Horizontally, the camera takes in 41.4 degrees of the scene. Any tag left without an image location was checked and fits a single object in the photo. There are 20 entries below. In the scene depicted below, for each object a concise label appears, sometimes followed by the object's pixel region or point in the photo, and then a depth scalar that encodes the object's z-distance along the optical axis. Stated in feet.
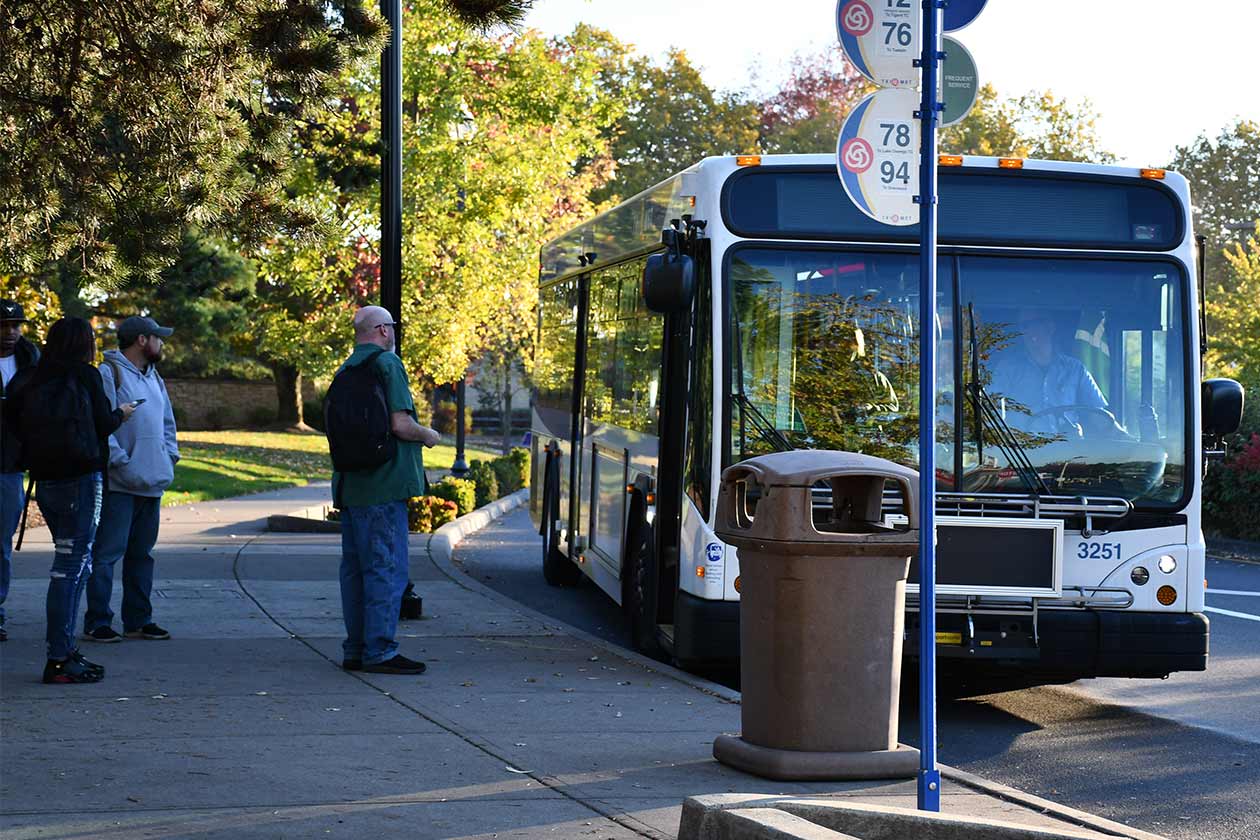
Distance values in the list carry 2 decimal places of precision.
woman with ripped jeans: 27.27
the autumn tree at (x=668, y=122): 177.99
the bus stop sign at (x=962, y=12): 18.78
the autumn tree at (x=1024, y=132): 159.53
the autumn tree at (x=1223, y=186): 193.67
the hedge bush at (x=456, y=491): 73.41
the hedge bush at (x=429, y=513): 65.05
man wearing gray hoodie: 32.17
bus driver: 28.94
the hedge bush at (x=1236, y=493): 71.26
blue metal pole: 17.89
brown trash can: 21.08
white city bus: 28.48
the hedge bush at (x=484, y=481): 85.61
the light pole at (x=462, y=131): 79.05
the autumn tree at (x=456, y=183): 75.61
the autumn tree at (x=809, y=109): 165.37
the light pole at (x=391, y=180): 37.78
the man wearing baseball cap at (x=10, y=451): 30.27
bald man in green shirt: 29.53
